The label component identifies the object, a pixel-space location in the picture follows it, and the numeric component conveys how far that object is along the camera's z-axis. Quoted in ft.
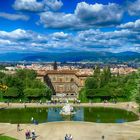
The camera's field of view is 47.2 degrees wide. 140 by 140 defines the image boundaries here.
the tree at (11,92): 137.05
